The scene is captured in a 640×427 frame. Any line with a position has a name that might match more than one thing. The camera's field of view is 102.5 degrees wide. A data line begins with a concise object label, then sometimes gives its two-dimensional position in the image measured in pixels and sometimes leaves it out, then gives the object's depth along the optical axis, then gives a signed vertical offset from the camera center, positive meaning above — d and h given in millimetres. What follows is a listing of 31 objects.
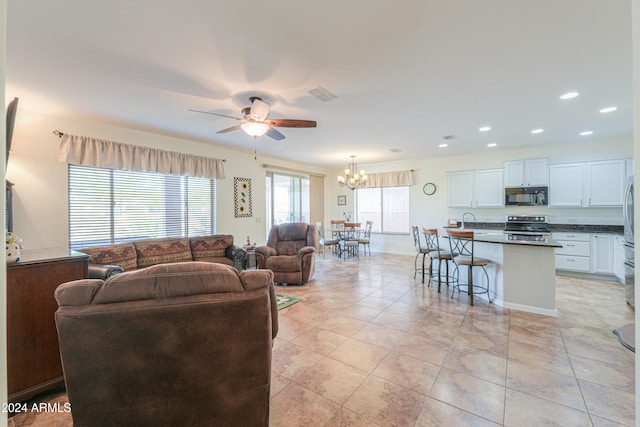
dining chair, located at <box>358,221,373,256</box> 7173 -546
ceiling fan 2863 +1064
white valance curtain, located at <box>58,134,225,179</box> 3579 +904
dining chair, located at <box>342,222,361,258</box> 6627 -713
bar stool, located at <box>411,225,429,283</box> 4444 -594
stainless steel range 5137 -267
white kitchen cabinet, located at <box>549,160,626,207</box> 4582 +537
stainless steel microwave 5195 +340
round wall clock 6648 +633
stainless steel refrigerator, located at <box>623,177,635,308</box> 3365 -457
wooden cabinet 1702 -762
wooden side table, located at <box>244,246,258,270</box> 4739 -854
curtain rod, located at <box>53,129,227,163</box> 3484 +1098
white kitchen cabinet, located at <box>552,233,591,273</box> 4676 -747
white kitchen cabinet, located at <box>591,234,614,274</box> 4484 -734
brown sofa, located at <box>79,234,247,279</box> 3320 -607
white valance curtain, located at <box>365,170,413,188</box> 6961 +954
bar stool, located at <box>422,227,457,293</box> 3884 -638
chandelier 6230 +839
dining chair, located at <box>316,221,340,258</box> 6906 -778
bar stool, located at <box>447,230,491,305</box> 3434 -653
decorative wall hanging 5676 +376
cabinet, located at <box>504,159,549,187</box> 5195 +822
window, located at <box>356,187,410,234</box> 7266 +144
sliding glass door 6652 +416
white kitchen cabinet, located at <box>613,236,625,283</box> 4259 -771
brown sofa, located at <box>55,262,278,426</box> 1123 -605
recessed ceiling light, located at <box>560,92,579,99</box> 2922 +1358
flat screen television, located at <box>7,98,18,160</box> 1142 +452
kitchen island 3115 -786
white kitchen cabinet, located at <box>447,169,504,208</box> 5684 +549
